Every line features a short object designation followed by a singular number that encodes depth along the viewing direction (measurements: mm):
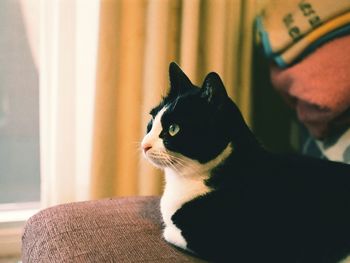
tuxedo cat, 714
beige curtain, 1120
